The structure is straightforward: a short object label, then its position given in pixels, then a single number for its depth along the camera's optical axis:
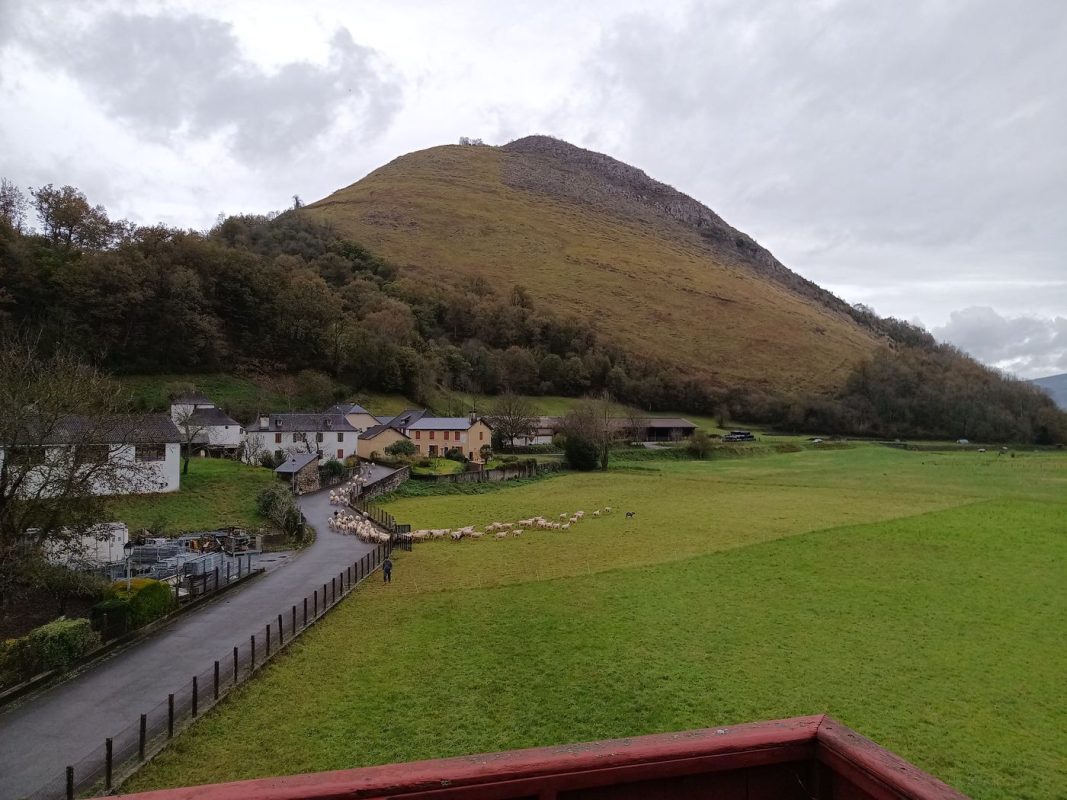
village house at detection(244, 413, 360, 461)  64.44
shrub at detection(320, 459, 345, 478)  58.88
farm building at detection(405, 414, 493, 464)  75.69
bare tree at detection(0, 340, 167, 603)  20.91
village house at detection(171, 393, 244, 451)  58.62
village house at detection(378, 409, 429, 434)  81.32
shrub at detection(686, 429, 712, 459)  85.62
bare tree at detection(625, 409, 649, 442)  98.13
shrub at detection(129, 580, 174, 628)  19.59
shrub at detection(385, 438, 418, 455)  71.19
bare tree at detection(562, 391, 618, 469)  73.00
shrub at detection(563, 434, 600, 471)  72.81
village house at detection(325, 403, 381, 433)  79.19
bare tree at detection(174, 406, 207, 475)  48.16
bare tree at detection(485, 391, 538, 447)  85.25
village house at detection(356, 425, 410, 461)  72.31
